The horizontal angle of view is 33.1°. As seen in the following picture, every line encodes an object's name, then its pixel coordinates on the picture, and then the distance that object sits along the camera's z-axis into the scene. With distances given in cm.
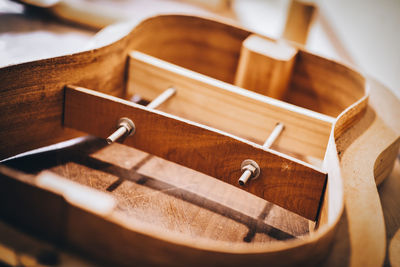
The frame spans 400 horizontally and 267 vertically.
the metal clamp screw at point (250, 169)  54
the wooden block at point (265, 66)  70
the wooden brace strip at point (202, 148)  55
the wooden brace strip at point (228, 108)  63
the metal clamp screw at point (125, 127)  57
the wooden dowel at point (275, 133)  59
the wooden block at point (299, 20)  89
